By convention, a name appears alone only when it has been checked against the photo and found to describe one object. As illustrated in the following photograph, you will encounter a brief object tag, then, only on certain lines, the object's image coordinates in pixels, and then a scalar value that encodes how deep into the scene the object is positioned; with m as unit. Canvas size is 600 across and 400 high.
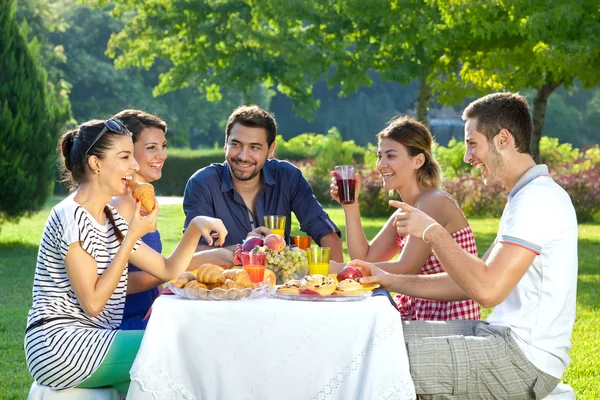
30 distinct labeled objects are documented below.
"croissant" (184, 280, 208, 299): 3.70
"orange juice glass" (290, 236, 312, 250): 4.75
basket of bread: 3.70
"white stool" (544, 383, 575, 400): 3.93
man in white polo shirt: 3.68
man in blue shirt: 5.88
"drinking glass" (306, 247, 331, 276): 4.39
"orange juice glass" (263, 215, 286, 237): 5.01
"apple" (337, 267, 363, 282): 4.21
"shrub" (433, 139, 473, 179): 25.03
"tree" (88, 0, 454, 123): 17.98
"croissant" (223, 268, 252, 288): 3.83
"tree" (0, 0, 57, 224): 14.15
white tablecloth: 3.58
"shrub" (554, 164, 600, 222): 20.52
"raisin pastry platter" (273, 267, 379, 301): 3.75
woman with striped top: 3.89
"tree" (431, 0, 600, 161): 13.52
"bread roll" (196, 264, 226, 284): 3.76
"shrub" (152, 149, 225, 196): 34.81
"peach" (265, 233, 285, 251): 4.48
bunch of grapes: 4.45
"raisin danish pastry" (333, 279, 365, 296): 3.77
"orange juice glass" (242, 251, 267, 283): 4.16
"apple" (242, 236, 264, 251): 4.57
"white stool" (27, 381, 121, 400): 3.92
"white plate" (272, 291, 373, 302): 3.74
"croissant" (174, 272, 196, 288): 3.85
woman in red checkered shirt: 4.90
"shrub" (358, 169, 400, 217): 21.23
